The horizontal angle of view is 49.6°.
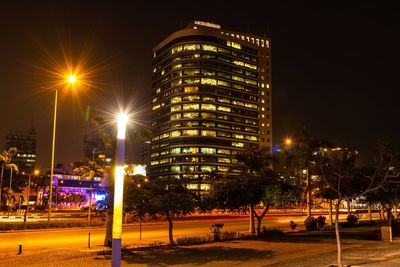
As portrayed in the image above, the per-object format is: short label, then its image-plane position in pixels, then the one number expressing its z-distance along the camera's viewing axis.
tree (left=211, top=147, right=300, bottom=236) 25.50
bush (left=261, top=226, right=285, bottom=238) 28.65
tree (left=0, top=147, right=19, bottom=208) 58.85
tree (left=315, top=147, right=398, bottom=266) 16.77
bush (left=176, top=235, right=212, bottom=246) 23.22
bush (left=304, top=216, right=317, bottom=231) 33.97
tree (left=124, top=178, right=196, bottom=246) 20.72
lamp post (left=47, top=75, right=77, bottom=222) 33.50
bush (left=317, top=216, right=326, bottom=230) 34.87
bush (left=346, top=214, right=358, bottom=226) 38.76
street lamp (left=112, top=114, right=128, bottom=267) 8.04
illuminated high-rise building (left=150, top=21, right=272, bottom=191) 154.38
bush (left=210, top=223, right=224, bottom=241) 25.20
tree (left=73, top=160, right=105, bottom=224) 40.74
